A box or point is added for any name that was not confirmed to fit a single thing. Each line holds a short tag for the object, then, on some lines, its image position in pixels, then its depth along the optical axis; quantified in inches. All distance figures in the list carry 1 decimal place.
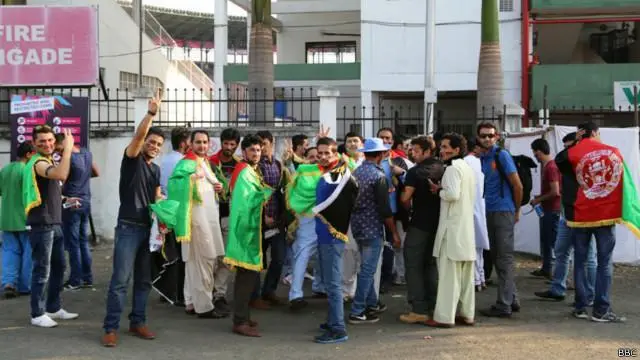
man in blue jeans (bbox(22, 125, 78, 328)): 246.5
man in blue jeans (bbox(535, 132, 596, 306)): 296.7
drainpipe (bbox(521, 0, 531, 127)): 868.6
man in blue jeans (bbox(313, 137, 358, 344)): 235.8
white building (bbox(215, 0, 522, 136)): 892.0
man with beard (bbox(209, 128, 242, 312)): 276.5
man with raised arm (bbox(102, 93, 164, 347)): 229.6
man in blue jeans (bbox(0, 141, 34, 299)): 301.9
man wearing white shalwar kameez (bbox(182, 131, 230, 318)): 264.2
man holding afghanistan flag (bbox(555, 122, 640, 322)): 256.4
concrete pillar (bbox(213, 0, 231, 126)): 1006.4
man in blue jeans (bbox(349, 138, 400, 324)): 251.6
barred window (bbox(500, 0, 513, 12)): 885.8
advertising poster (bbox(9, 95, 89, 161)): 422.6
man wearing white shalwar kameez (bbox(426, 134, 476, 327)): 247.1
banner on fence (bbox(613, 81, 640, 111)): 821.5
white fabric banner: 371.2
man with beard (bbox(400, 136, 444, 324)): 255.1
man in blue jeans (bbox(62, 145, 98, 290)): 312.2
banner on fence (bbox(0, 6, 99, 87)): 468.1
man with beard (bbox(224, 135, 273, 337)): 241.4
